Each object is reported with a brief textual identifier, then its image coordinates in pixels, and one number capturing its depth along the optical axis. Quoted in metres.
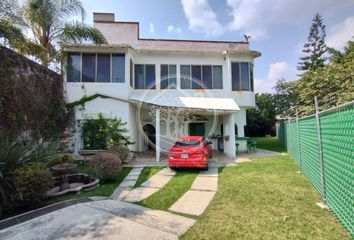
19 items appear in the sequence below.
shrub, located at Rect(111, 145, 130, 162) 11.54
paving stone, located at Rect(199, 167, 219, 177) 9.12
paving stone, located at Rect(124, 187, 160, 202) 6.30
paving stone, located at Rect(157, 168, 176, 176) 9.45
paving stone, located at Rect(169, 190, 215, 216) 5.30
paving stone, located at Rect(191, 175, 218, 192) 7.24
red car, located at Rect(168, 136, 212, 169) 9.79
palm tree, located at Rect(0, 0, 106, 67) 12.95
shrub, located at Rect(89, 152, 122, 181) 8.00
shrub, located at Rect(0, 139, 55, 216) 5.22
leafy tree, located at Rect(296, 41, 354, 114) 15.11
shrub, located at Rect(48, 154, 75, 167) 9.42
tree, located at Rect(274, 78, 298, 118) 25.84
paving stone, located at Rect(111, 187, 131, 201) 6.52
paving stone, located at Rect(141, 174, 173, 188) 7.78
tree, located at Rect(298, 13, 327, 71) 30.52
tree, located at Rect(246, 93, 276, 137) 35.47
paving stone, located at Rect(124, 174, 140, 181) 8.66
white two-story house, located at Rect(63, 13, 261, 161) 14.20
